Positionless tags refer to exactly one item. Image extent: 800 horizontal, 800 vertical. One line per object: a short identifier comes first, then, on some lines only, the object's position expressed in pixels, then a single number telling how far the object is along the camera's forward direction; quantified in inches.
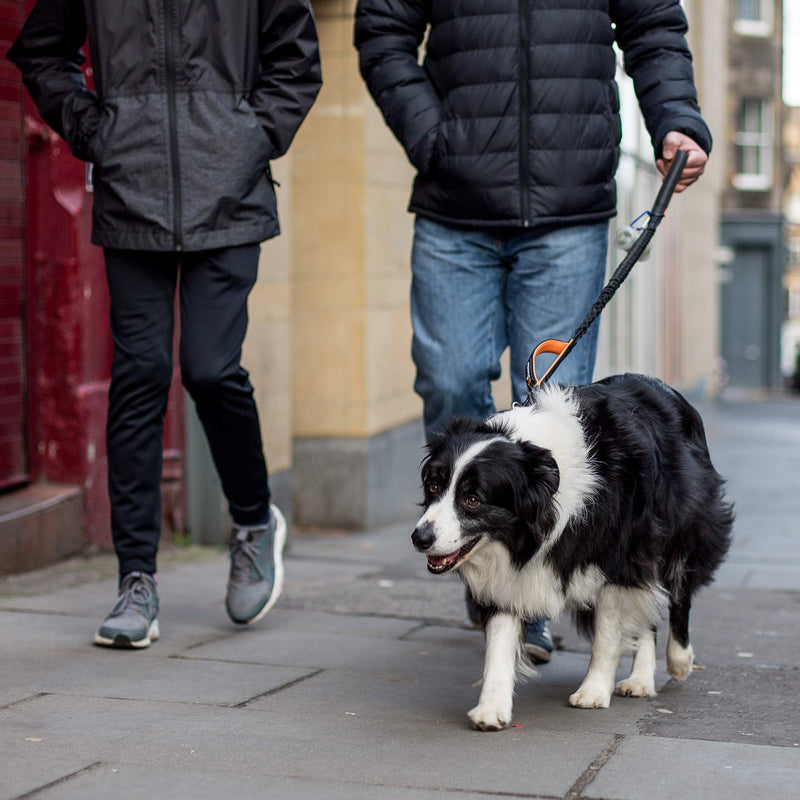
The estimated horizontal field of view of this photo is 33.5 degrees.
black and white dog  114.7
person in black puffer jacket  148.4
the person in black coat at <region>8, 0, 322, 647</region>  145.9
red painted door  191.2
